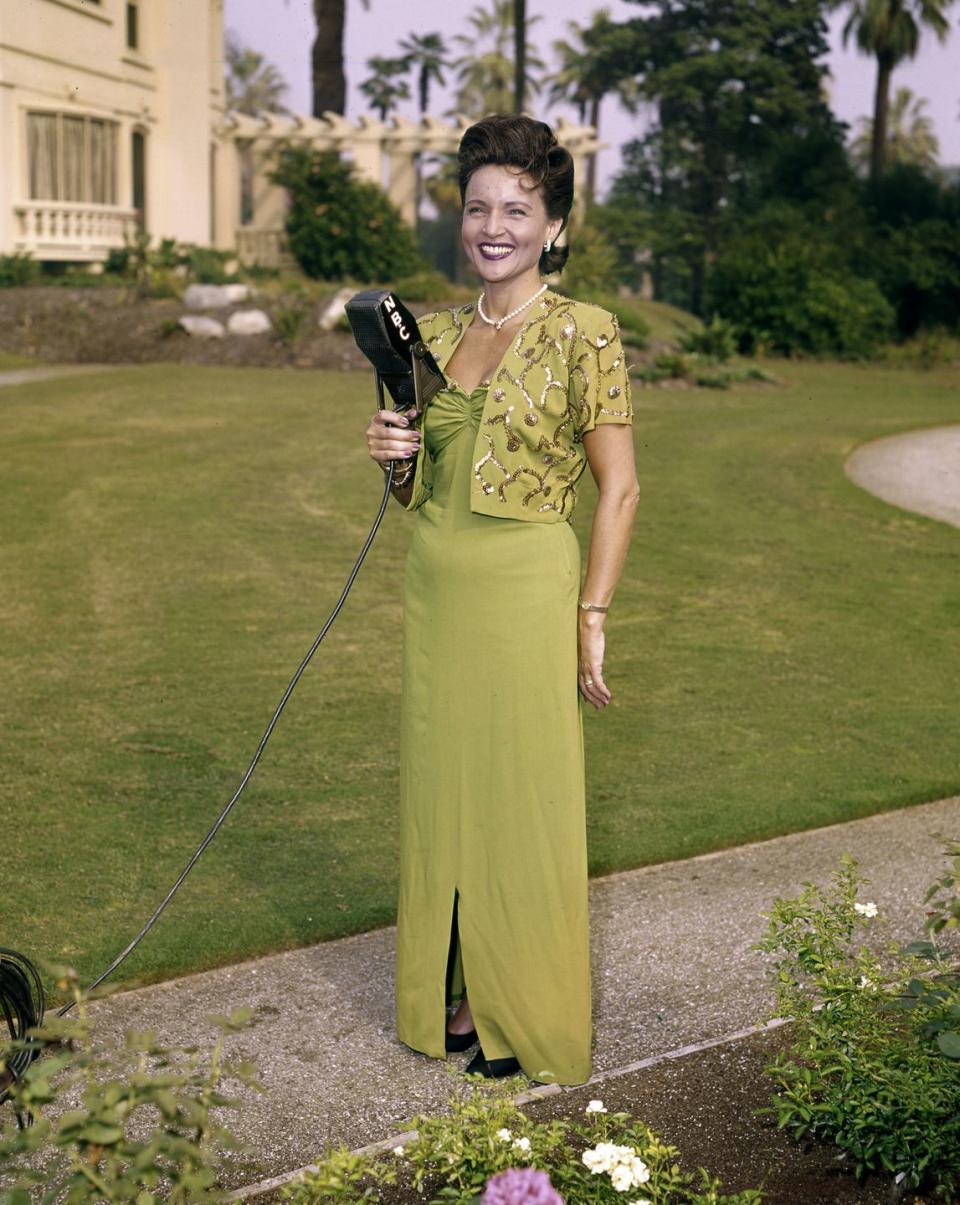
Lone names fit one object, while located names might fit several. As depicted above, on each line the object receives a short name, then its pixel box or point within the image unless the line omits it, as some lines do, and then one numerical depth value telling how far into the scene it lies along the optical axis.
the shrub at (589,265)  25.38
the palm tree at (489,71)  91.75
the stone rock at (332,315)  20.91
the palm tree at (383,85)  71.12
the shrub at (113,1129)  2.21
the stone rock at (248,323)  20.73
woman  3.50
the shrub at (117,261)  26.30
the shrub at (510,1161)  2.63
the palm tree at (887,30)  42.97
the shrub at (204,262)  23.64
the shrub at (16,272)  23.17
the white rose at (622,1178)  2.54
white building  25.83
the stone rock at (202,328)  20.50
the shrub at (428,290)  23.41
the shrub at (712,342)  22.27
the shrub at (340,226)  27.36
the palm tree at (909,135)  98.32
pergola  30.41
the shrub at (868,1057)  3.11
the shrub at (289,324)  20.44
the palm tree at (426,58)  72.50
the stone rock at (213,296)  21.44
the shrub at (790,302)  25.97
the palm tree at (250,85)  88.06
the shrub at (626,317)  22.10
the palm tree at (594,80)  51.94
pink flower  2.04
